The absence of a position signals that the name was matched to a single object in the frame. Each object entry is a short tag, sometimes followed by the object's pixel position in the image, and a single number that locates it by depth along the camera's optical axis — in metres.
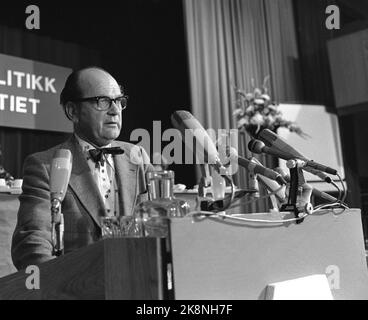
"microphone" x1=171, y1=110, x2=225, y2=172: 1.59
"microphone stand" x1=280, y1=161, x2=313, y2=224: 1.58
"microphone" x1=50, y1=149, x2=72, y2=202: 1.74
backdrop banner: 7.54
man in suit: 2.00
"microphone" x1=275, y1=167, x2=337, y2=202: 1.83
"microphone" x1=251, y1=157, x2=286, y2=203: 1.92
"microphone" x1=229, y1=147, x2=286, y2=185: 1.74
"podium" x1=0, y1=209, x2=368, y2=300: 1.43
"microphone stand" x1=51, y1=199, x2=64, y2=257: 1.72
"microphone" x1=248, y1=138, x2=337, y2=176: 1.76
